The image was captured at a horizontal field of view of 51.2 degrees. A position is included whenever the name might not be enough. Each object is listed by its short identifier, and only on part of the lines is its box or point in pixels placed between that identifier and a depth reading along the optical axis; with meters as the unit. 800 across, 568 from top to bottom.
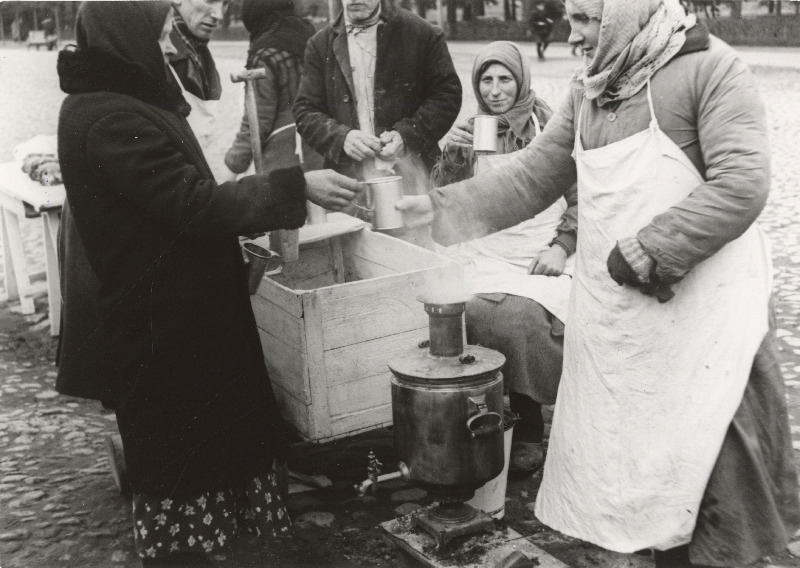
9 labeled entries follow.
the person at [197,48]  3.86
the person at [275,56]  5.43
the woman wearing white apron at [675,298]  2.38
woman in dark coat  2.56
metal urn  2.71
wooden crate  3.14
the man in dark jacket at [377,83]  4.56
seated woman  3.51
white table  5.51
